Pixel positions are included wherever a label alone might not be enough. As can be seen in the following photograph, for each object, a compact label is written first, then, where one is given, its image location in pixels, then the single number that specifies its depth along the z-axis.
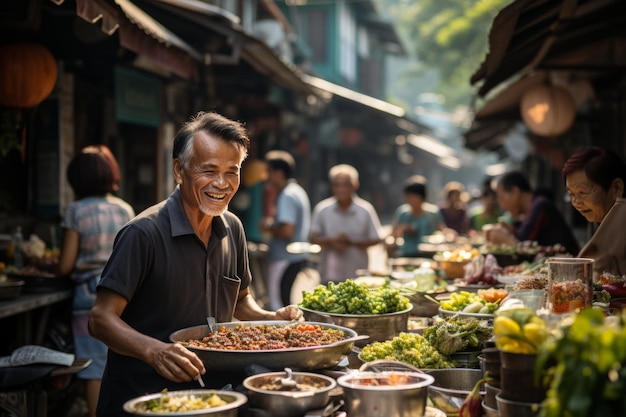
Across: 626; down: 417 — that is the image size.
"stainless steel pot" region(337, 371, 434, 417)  2.91
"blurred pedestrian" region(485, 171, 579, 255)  8.42
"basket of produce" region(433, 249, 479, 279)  7.48
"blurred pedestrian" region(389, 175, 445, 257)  11.95
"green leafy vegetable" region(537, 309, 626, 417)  2.21
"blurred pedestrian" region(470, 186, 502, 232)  14.47
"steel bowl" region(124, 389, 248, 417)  2.71
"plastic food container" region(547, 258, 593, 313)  3.59
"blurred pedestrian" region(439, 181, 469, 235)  15.48
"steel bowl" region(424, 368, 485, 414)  3.76
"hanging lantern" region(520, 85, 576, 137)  10.38
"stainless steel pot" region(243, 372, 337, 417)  2.93
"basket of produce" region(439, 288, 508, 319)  4.57
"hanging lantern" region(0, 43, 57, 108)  7.07
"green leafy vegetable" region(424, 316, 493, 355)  4.04
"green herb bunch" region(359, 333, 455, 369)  3.89
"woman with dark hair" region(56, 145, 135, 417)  6.88
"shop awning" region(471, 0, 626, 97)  6.08
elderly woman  4.85
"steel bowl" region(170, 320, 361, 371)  3.34
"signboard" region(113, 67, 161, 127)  9.45
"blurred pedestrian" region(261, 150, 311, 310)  10.83
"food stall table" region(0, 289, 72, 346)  6.45
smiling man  3.70
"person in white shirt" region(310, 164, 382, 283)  10.13
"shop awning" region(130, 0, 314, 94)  9.60
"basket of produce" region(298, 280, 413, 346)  4.50
